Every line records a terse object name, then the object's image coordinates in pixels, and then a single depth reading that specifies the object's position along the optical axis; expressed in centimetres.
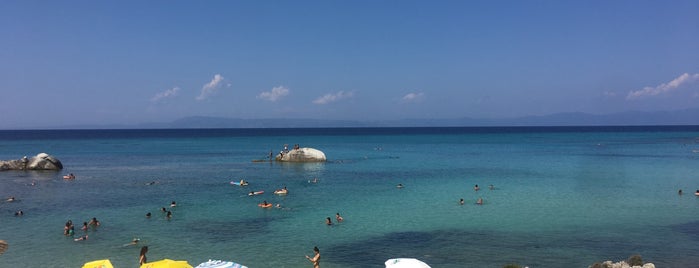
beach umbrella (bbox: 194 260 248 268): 1458
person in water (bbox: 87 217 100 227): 2570
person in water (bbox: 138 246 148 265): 1736
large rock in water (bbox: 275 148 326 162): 6062
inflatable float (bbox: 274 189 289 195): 3645
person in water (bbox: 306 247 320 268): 1844
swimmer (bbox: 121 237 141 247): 2211
